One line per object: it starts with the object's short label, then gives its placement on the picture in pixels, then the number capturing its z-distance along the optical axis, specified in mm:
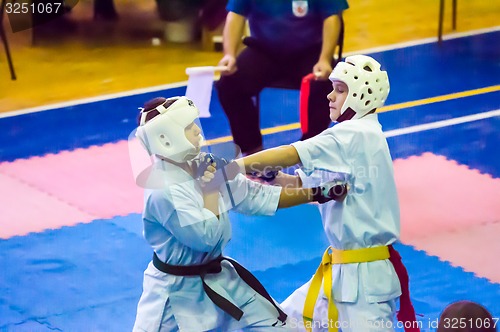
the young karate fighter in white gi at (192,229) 9367
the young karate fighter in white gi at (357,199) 9797
